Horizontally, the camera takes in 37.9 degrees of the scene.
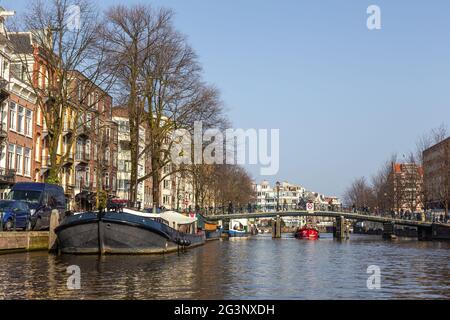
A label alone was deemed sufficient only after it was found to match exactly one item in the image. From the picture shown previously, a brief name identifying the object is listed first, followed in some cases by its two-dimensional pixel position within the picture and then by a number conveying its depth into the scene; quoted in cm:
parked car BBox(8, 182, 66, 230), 3691
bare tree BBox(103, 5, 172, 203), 4797
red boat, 9146
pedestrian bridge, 8719
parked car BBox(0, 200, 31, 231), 3312
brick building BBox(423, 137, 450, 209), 7744
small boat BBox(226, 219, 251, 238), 10449
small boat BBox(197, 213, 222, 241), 6488
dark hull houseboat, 3234
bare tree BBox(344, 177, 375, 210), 12582
